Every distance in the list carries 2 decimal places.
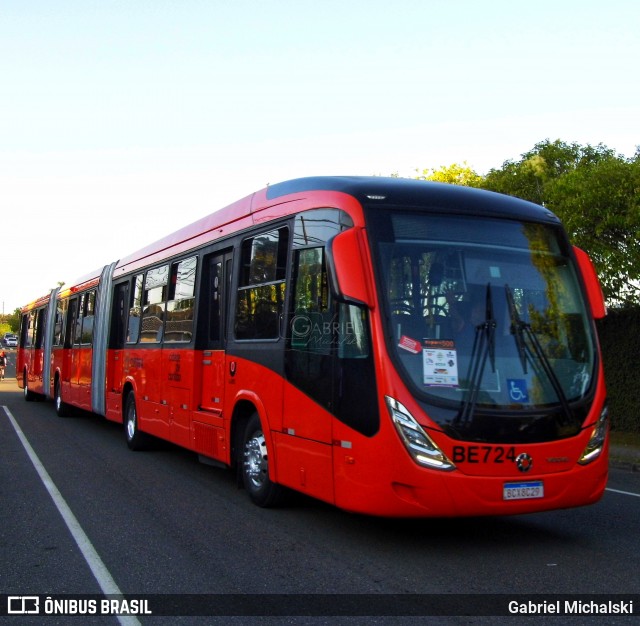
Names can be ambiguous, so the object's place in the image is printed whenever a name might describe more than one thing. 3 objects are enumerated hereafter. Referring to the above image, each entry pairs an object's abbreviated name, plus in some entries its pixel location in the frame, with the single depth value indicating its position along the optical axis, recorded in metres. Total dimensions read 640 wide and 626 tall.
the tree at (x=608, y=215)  16.09
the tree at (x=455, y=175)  27.28
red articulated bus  6.37
